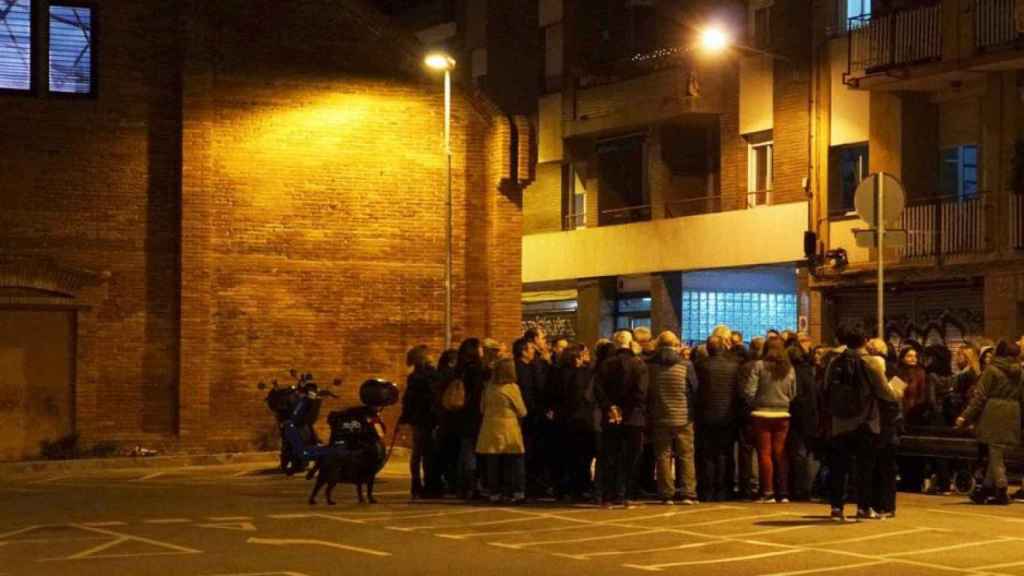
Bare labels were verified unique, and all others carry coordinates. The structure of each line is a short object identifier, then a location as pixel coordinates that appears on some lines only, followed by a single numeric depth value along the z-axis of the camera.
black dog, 20.38
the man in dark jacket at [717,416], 20.36
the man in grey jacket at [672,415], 20.16
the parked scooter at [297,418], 25.48
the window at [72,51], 30.03
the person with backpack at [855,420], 17.98
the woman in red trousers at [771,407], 20.14
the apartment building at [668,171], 37.00
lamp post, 30.67
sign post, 22.58
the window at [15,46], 29.72
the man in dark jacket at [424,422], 21.41
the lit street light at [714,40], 33.47
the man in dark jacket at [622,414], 19.78
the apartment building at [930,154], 31.14
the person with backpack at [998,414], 19.89
